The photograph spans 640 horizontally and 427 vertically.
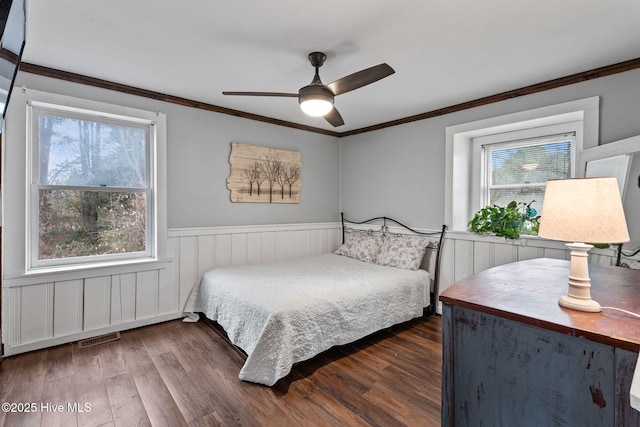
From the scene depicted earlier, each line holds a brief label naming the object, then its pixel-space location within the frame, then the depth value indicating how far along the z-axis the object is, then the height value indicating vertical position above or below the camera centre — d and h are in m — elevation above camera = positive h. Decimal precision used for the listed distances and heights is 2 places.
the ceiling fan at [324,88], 1.82 +0.84
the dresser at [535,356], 0.90 -0.49
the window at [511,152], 2.60 +0.62
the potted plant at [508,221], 2.85 -0.07
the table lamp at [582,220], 1.05 -0.02
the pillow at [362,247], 3.68 -0.45
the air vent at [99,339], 2.54 -1.15
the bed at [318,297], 2.03 -0.71
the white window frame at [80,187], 2.45 +0.25
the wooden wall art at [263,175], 3.51 +0.46
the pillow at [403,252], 3.30 -0.46
